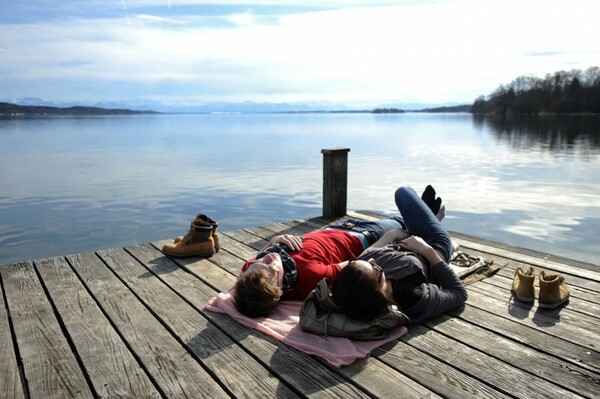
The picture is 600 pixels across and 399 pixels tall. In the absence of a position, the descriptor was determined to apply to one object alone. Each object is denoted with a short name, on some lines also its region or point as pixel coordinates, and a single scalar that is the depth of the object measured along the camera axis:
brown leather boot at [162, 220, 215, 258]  5.29
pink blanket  3.10
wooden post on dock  7.19
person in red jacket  3.54
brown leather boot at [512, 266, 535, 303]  3.96
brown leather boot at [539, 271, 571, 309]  3.84
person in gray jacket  3.14
